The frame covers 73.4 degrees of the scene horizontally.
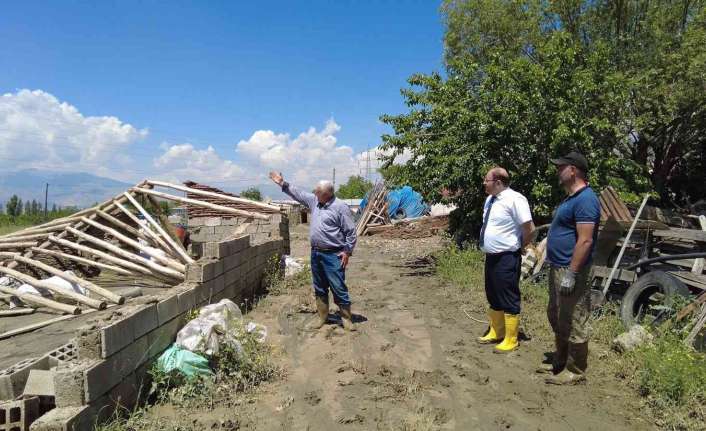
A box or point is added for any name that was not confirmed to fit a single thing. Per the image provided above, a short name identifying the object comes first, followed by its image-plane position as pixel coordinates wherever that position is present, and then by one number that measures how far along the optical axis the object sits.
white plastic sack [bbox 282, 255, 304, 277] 8.95
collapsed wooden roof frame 6.09
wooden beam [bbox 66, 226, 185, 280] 6.70
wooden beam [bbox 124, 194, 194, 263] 7.37
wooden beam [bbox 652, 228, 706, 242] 6.17
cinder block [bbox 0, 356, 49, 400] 3.43
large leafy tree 9.42
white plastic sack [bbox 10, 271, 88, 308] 6.36
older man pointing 5.47
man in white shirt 4.61
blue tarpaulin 23.41
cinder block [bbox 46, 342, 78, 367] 3.78
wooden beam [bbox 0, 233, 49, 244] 7.66
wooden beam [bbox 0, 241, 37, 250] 7.39
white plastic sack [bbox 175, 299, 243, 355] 4.09
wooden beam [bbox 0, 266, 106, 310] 5.58
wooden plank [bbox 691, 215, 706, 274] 6.01
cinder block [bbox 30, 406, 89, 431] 2.77
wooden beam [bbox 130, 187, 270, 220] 8.32
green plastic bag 3.87
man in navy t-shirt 3.72
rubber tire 4.89
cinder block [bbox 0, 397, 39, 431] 3.04
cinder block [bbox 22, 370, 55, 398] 3.29
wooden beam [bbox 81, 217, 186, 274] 6.88
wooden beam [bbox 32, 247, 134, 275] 6.99
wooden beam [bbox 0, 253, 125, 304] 5.65
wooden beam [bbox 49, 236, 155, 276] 6.91
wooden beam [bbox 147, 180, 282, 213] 8.61
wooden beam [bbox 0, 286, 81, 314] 5.64
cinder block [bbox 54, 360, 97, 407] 3.02
